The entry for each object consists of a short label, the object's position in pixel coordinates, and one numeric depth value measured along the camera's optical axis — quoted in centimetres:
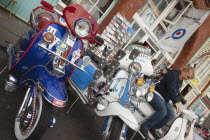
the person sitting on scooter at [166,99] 329
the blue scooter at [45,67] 203
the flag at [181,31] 775
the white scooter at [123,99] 263
